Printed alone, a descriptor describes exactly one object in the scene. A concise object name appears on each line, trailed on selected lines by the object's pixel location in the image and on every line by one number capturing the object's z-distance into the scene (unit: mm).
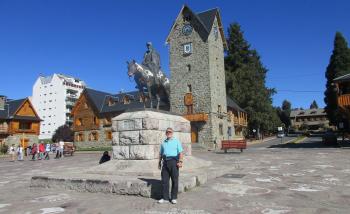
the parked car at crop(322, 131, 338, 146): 31578
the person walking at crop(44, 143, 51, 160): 29264
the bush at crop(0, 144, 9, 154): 46425
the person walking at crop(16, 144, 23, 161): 29183
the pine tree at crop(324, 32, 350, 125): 49500
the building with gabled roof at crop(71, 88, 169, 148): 51281
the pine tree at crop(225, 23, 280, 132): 53469
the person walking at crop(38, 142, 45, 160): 28859
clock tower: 37938
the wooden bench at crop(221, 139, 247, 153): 25511
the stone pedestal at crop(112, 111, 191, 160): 10367
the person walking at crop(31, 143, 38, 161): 28011
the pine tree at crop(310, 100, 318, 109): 147625
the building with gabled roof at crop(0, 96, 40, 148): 48562
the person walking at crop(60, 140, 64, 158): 30641
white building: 93194
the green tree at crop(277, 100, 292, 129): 96538
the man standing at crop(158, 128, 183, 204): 6914
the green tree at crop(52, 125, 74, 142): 77062
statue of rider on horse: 12312
